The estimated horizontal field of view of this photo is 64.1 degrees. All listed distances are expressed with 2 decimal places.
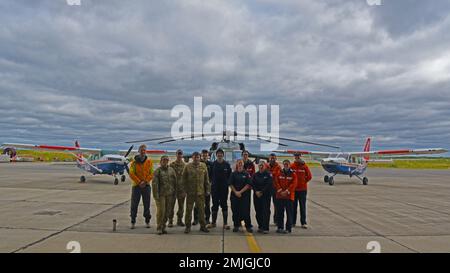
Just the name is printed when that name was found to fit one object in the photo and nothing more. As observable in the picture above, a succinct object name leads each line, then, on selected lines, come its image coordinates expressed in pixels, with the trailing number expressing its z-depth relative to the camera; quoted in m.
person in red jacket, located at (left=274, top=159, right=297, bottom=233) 8.27
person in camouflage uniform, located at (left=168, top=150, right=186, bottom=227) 8.30
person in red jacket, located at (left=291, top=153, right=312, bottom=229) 8.95
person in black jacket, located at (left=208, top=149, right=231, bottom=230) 8.38
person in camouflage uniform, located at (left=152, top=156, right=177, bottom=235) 7.94
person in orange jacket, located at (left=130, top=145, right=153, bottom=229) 8.41
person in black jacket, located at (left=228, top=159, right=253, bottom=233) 8.16
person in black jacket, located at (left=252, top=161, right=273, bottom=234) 8.12
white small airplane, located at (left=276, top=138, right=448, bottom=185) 22.78
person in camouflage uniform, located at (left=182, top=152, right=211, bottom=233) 8.09
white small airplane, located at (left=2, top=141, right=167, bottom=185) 20.88
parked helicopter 11.75
